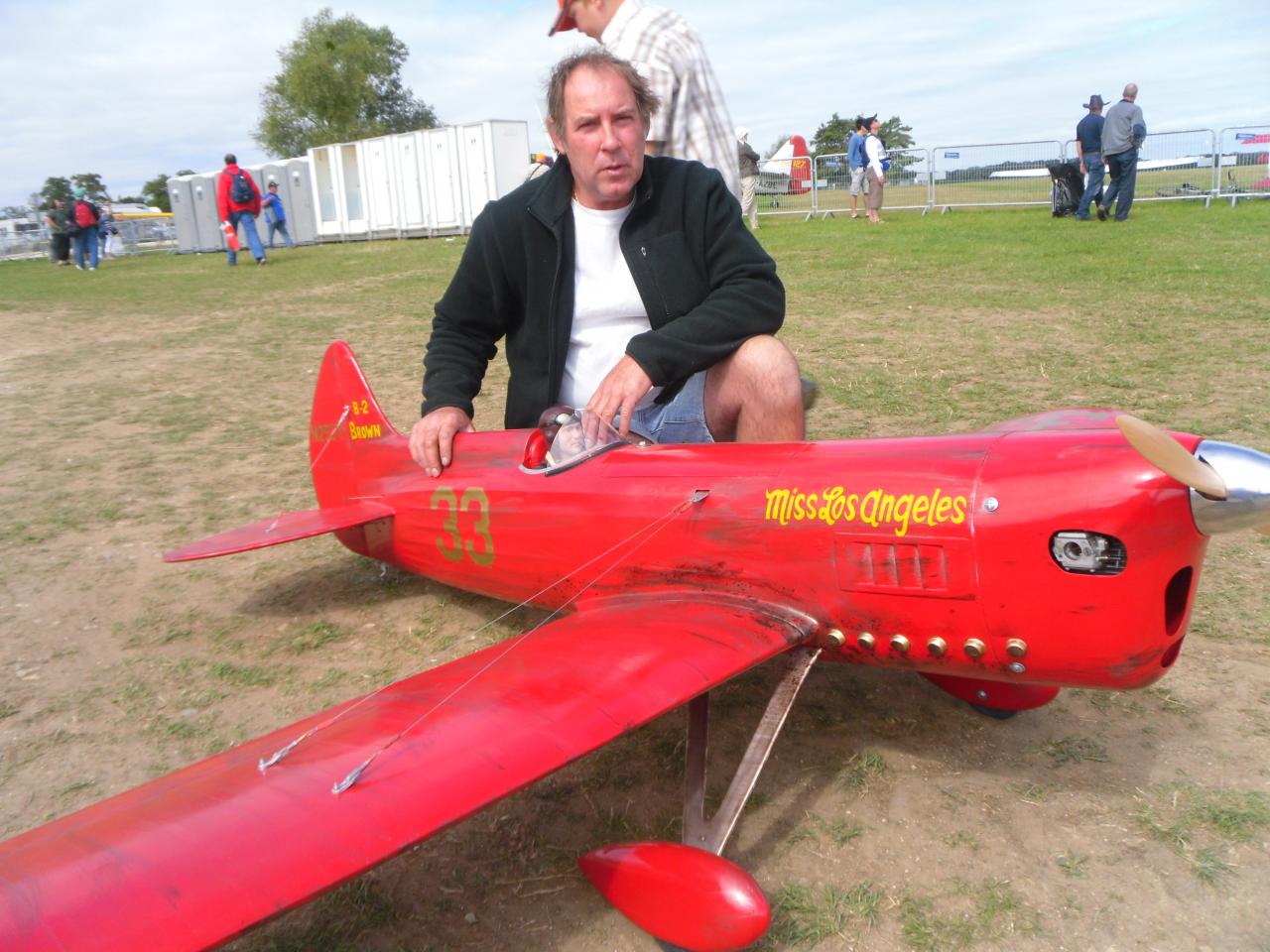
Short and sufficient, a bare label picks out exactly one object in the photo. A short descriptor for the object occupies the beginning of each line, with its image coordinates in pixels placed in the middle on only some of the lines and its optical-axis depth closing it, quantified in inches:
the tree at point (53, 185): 2554.1
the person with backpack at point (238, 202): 740.6
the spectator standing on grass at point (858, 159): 756.0
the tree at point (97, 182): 2896.7
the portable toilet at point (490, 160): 945.5
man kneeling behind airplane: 124.6
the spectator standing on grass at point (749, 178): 724.0
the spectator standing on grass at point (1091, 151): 644.1
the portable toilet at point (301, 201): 1144.8
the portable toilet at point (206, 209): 1157.1
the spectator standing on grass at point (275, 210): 987.3
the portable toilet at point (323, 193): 1130.0
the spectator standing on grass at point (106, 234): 1207.1
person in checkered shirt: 153.6
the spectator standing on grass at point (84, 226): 960.9
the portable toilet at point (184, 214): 1169.4
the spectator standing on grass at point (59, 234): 1019.7
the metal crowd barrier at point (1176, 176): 773.3
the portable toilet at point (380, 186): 1040.2
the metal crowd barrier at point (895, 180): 848.9
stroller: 685.9
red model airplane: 68.3
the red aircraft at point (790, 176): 968.9
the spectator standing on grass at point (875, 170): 743.1
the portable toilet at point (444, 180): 972.6
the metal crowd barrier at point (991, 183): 820.6
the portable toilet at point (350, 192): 1091.9
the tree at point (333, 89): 2645.2
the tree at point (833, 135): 3075.8
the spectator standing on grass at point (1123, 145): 616.1
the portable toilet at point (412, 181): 1003.3
